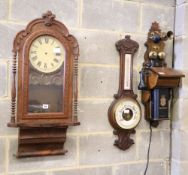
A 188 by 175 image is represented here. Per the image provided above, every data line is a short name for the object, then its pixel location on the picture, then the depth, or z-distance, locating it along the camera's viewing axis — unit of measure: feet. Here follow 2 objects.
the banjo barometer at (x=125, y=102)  5.57
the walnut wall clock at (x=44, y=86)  4.74
